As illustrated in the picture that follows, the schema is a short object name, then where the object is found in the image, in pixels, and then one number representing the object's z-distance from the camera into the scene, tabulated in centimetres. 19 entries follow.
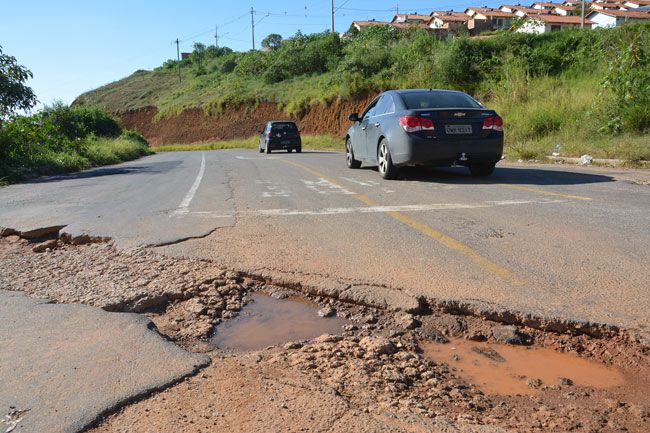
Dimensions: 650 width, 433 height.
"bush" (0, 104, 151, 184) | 1780
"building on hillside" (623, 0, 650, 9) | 9071
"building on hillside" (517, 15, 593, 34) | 7369
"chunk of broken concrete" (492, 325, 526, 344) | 329
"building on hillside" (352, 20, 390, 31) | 9800
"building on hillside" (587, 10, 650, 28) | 7564
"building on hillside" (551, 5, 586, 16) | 9204
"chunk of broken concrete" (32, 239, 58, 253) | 588
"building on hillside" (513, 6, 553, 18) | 8918
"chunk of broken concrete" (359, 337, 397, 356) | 307
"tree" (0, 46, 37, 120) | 1844
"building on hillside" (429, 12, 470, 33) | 8763
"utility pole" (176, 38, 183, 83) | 8536
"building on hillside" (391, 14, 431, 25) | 9719
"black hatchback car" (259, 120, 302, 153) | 2762
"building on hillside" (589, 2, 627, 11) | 8254
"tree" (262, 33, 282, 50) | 9059
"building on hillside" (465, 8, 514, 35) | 8212
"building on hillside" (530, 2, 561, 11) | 9650
